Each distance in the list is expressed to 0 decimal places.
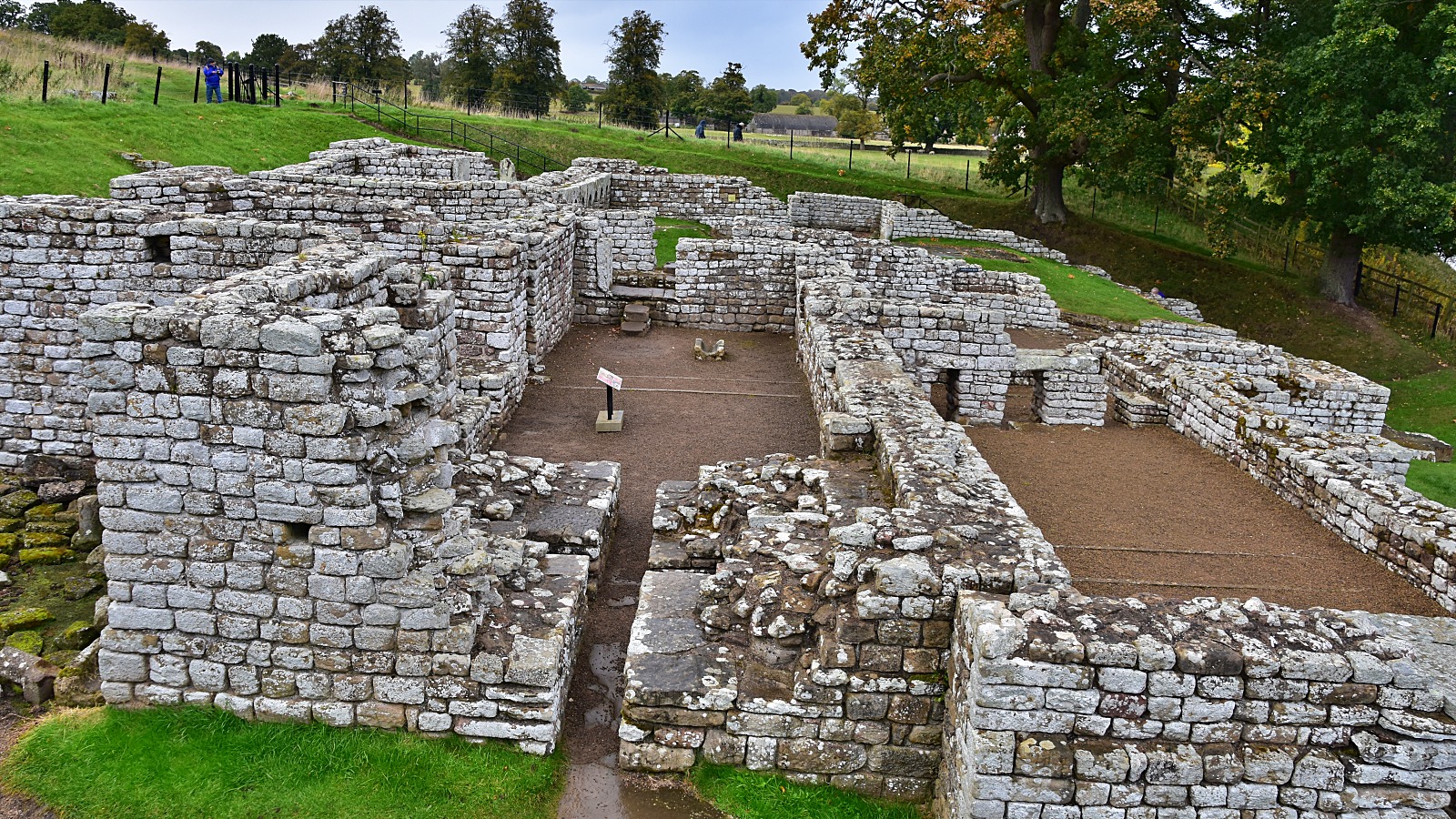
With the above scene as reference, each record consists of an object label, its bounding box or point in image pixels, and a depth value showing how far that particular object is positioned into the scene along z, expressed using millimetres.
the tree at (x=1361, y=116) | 24109
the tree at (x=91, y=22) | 50844
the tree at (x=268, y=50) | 64250
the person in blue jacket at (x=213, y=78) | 32781
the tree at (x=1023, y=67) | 31516
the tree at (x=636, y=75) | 56281
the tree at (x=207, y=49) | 56475
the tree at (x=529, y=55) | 55688
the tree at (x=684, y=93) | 69875
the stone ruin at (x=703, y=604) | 5574
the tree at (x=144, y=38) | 48375
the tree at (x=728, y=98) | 65812
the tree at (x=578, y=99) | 68325
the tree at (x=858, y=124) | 70725
